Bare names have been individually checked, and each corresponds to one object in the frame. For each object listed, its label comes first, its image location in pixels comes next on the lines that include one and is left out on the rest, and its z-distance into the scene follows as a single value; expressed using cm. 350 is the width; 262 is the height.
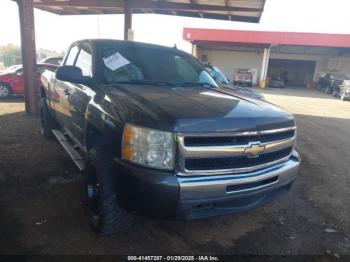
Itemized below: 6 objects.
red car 1140
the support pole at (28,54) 784
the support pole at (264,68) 2906
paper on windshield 348
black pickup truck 236
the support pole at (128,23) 1029
